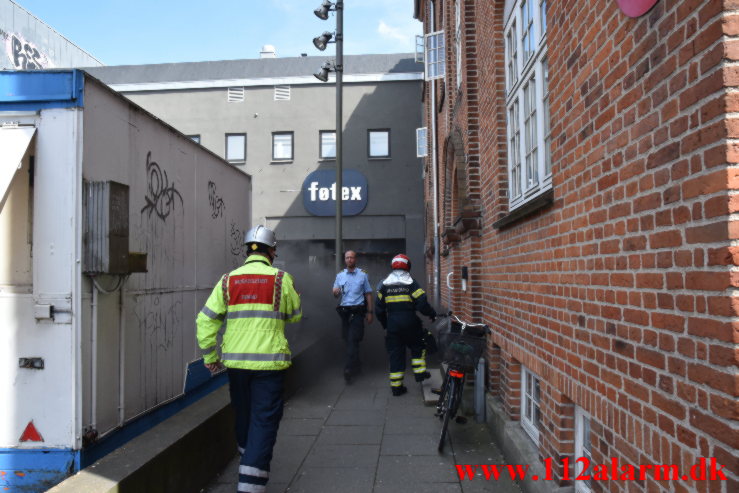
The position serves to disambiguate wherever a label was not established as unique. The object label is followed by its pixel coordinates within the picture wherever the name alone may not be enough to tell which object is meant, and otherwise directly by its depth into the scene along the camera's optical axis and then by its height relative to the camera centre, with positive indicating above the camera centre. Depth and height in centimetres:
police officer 878 -59
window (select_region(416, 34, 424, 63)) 1788 +684
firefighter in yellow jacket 415 -59
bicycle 553 -86
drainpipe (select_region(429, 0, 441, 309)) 1184 +154
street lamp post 1100 +393
